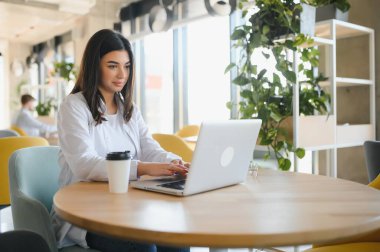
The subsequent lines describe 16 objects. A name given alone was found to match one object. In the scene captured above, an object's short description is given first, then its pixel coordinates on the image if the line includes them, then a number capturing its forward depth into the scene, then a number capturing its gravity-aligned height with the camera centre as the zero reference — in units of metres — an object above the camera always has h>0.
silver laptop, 1.11 -0.14
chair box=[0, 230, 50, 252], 0.86 -0.28
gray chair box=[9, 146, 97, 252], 1.15 -0.25
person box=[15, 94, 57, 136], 5.86 -0.13
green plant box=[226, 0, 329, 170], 2.62 +0.26
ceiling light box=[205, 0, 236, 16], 4.08 +1.12
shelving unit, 2.65 -0.04
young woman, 1.35 -0.05
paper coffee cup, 1.20 -0.17
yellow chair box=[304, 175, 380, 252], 1.40 -0.49
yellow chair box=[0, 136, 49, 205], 2.60 -0.22
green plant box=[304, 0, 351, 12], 2.88 +0.79
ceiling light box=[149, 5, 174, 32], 5.11 +1.25
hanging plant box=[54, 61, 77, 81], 6.19 +0.73
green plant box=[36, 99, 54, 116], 6.79 +0.12
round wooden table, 0.80 -0.24
